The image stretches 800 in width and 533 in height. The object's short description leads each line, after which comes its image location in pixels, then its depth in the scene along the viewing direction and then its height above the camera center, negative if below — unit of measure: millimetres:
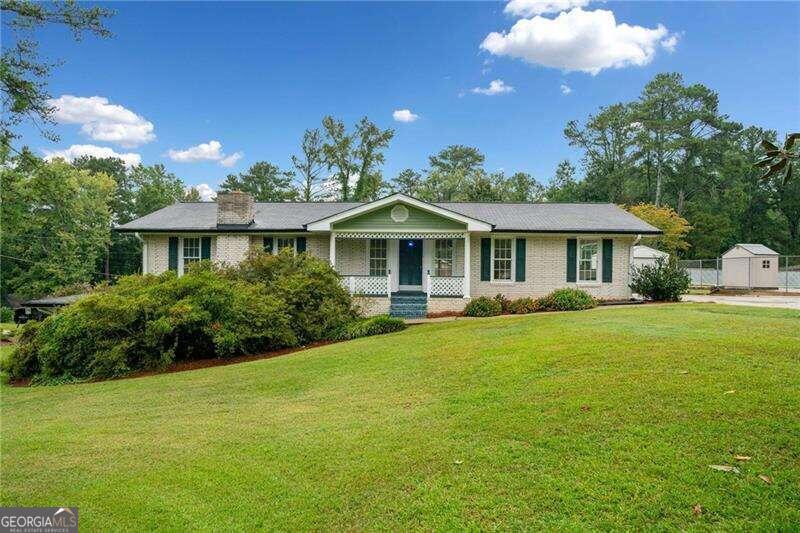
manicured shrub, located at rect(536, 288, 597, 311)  15641 -1173
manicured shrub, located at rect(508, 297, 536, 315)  15820 -1364
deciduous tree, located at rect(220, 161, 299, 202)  57659 +11554
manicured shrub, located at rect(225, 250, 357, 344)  13375 -634
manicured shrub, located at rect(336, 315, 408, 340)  13383 -1797
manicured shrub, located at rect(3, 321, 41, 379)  11102 -2289
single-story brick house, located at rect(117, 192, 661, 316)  16859 +888
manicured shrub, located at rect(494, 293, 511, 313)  16203 -1285
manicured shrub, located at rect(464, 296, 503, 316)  15680 -1391
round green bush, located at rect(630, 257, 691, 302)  16359 -539
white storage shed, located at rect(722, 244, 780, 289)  27578 -36
